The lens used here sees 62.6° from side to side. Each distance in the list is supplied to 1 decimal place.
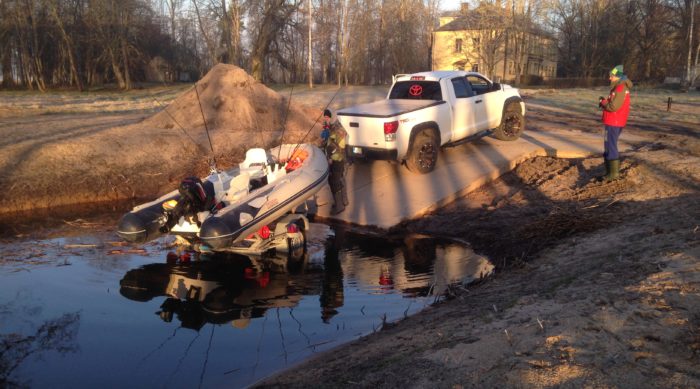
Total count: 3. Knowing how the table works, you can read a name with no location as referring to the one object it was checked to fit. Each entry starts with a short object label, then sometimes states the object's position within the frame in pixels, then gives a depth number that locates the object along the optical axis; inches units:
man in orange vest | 366.3
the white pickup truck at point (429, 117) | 446.9
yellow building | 1882.5
